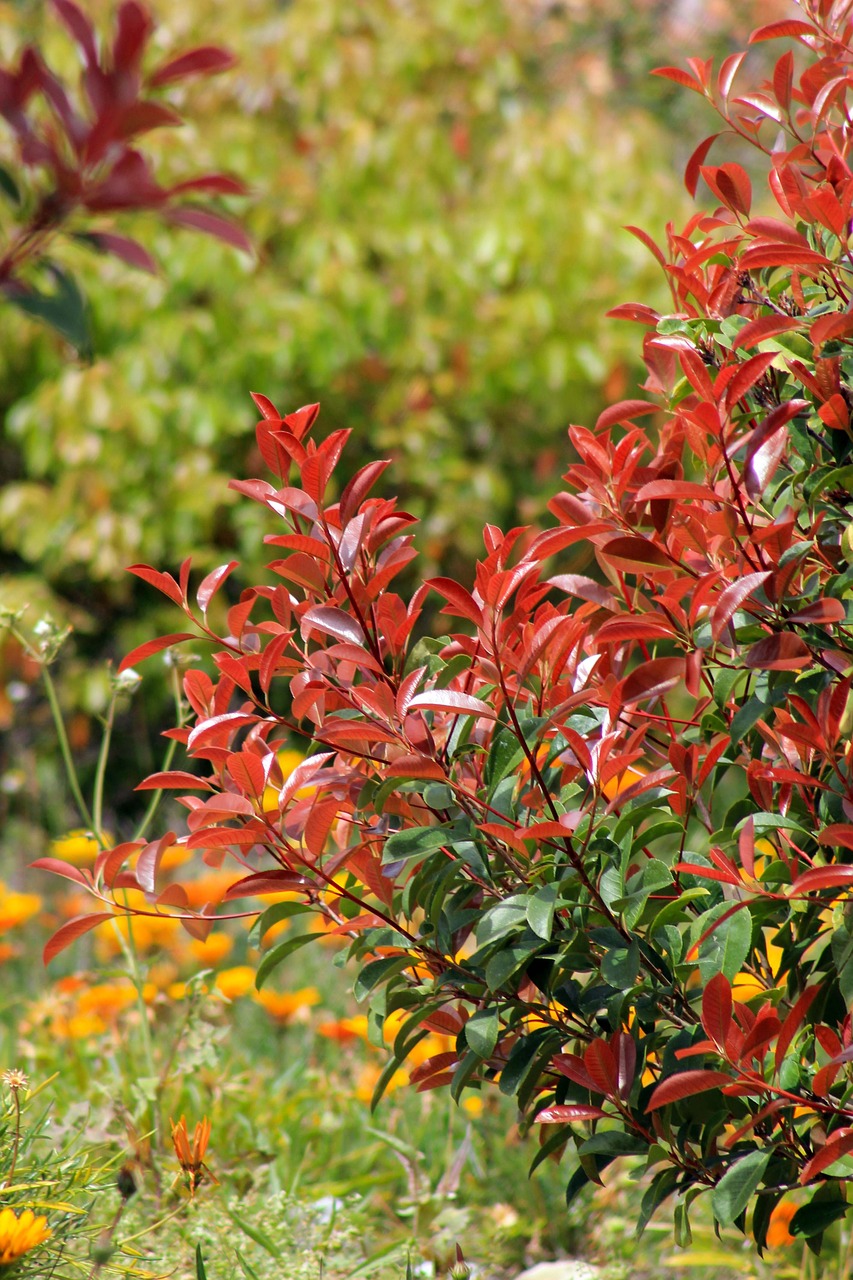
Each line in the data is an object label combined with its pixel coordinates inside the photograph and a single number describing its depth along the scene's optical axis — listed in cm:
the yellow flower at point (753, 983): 408
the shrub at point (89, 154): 370
